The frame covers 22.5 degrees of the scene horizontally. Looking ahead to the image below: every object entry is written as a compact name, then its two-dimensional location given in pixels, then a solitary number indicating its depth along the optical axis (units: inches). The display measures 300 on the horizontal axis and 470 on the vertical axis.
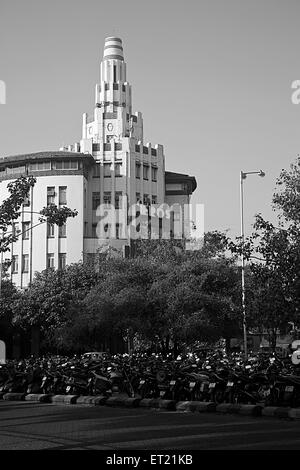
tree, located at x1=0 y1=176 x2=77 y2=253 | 1054.4
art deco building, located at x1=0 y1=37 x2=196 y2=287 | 3009.4
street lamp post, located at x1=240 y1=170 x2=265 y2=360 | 948.6
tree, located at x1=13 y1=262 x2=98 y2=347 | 1855.3
